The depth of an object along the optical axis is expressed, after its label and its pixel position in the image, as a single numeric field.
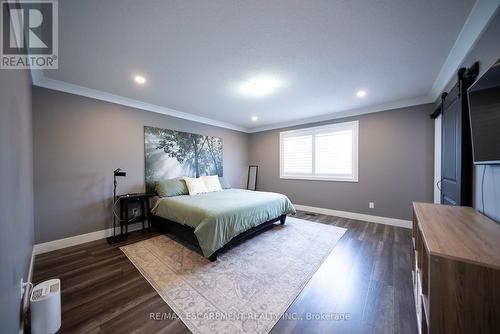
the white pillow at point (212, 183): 4.13
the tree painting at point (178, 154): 3.59
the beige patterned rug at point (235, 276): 1.42
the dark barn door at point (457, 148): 1.72
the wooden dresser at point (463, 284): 0.79
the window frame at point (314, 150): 3.95
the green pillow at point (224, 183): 4.56
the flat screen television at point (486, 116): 1.20
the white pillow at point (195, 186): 3.74
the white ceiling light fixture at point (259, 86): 2.57
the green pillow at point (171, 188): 3.42
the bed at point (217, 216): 2.25
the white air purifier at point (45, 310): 1.21
